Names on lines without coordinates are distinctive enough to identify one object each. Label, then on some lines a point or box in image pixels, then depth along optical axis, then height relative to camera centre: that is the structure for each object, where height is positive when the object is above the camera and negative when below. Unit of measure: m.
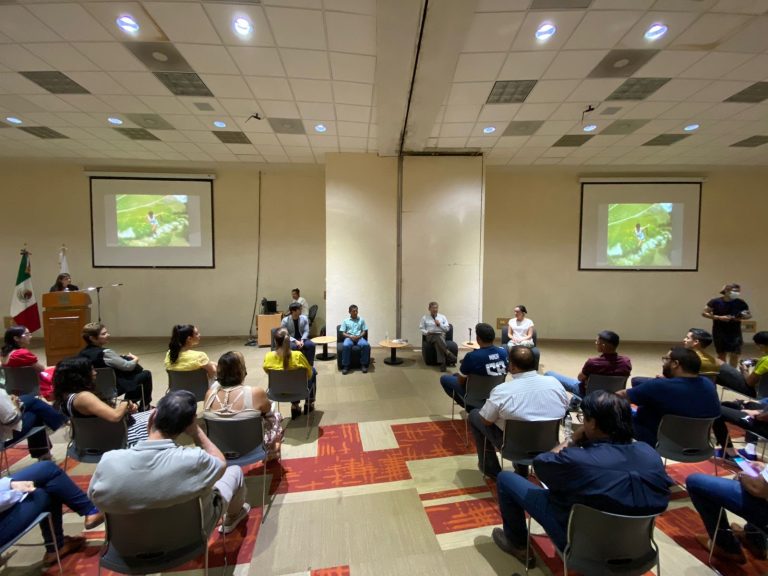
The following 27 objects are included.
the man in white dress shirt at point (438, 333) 5.85 -1.06
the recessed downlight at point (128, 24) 3.21 +2.37
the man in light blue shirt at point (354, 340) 5.67 -1.16
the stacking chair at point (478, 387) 3.11 -1.04
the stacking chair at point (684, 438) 2.41 -1.17
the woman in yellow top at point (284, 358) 3.43 -0.89
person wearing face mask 5.45 -0.66
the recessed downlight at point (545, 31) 3.25 +2.38
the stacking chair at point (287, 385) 3.45 -1.16
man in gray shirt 1.43 -0.88
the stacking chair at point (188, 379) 3.38 -1.09
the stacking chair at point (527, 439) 2.29 -1.12
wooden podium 5.71 -0.93
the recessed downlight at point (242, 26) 3.22 +2.37
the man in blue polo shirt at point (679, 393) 2.39 -0.84
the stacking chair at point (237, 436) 2.30 -1.14
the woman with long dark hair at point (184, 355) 3.38 -0.86
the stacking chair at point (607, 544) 1.48 -1.21
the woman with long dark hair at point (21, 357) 3.43 -0.89
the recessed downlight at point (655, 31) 3.22 +2.37
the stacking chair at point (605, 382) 3.21 -1.02
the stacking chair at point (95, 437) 2.35 -1.17
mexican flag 6.88 -0.64
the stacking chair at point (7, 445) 2.49 -1.31
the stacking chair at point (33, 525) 1.57 -1.29
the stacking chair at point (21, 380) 3.44 -1.13
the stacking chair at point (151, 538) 1.50 -1.21
